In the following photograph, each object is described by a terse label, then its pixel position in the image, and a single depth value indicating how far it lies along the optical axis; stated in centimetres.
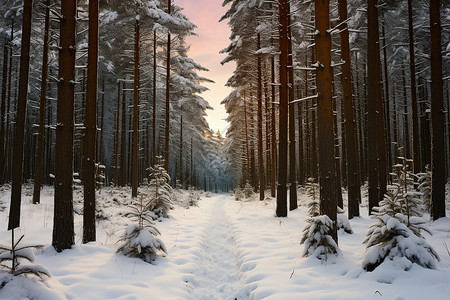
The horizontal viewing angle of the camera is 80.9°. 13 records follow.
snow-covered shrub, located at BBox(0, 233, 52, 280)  319
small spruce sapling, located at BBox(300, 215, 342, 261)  482
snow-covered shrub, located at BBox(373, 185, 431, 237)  436
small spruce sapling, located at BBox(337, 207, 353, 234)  696
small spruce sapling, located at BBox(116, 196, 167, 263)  511
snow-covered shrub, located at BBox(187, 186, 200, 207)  1814
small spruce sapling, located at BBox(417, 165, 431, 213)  902
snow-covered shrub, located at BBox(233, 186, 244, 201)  2580
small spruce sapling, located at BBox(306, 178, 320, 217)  876
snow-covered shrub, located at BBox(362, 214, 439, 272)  382
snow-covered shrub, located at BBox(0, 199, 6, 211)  1101
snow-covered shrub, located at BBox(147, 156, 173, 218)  1044
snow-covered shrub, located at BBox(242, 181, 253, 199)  2341
